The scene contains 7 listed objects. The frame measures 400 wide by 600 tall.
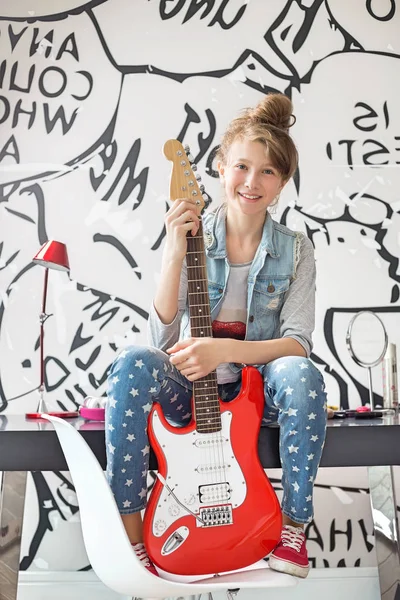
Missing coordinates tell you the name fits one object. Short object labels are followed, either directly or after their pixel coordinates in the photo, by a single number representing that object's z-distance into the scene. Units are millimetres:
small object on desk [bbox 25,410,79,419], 1839
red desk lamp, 1941
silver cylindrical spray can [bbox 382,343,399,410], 1986
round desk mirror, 2114
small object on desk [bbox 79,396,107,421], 1782
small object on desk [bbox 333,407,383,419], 1754
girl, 1298
